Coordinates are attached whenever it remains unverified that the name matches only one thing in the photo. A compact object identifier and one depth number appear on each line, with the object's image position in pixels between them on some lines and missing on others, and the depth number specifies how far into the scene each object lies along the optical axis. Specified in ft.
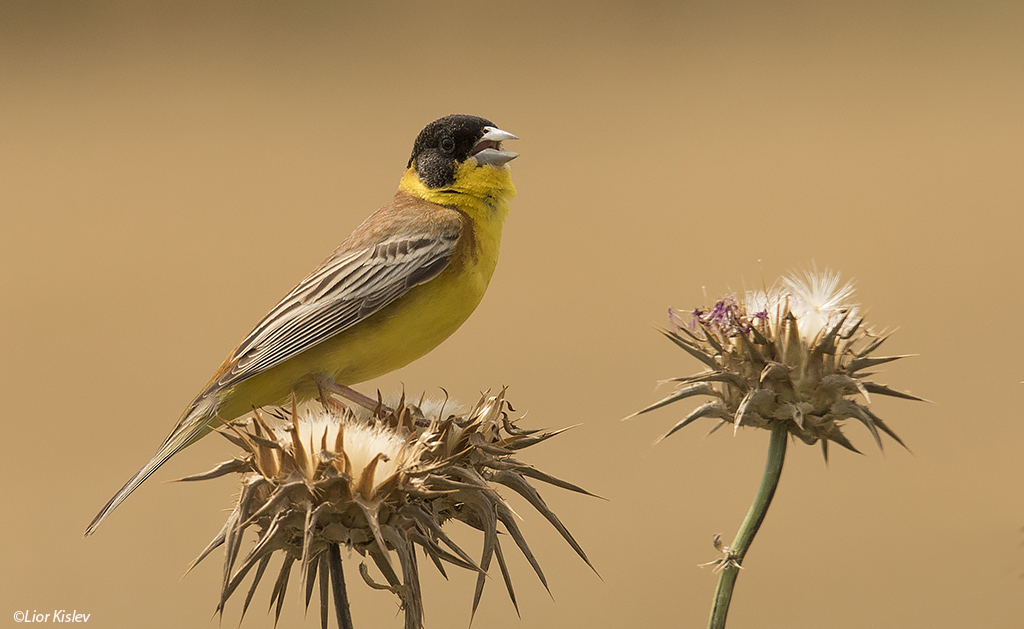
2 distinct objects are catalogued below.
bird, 22.18
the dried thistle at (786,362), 19.58
